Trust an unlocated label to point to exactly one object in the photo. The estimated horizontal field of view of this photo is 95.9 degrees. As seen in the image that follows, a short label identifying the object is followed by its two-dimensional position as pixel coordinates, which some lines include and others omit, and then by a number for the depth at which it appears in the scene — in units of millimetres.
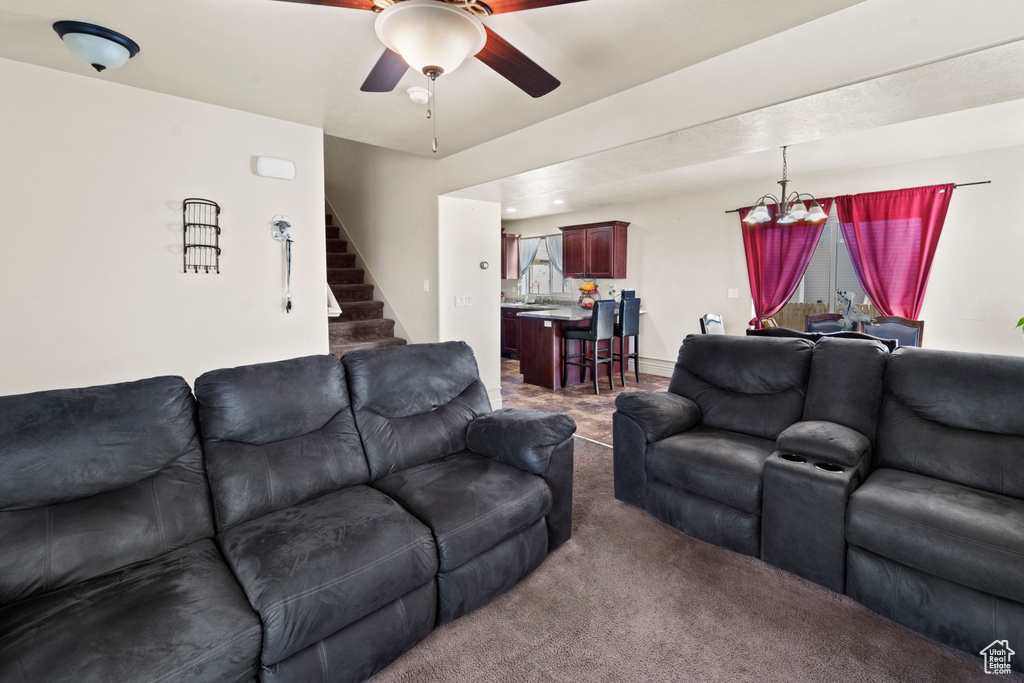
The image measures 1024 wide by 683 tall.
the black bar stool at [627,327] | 5941
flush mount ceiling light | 2219
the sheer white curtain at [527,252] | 8695
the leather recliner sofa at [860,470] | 1677
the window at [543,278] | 8445
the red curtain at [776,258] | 5559
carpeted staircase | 4848
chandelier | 4359
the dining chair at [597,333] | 5465
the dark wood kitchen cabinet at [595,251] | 7111
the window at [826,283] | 5395
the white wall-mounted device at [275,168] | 3463
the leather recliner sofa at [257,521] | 1223
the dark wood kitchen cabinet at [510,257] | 8633
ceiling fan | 1572
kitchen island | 5797
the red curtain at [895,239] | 4691
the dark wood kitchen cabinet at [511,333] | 7914
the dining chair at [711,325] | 4734
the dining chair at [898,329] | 3914
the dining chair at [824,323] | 4199
